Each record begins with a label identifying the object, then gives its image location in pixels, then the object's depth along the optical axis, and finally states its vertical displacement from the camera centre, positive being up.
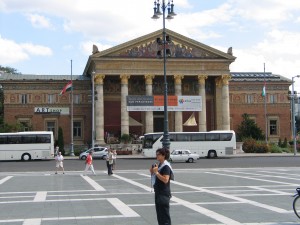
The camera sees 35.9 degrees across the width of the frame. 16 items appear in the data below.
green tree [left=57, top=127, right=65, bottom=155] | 65.75 -0.51
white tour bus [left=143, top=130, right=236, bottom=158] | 56.72 -0.77
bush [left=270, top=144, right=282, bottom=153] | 67.50 -2.03
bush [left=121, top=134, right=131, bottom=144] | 66.88 -0.24
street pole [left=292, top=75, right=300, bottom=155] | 62.51 +3.73
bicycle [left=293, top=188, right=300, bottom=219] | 11.69 -1.80
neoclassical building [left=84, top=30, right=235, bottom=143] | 69.44 +8.86
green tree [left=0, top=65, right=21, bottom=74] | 107.25 +15.87
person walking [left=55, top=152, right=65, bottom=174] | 31.83 -1.59
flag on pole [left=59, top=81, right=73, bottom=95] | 62.36 +6.60
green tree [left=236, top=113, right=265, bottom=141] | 73.69 +0.68
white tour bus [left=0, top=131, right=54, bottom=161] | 52.89 -0.92
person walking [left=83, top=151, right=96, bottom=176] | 29.97 -1.64
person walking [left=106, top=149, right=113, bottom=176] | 29.20 -1.55
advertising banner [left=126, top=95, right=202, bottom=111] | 67.56 +4.85
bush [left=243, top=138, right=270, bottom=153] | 66.75 -1.59
